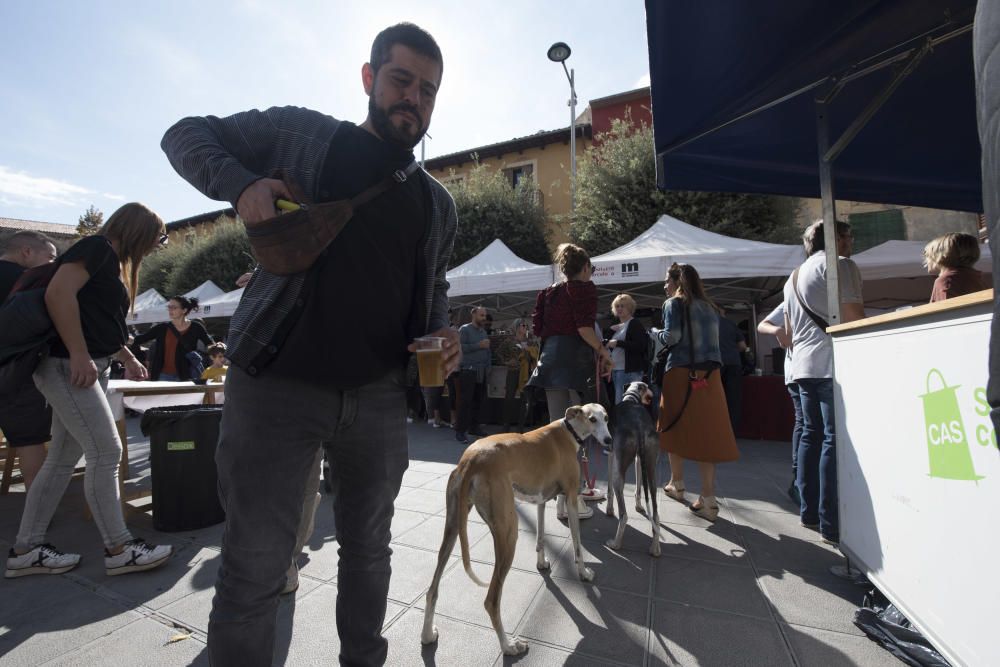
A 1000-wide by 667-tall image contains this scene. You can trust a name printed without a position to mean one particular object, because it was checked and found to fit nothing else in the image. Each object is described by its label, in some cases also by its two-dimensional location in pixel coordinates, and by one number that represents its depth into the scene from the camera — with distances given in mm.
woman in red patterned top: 3391
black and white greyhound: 2859
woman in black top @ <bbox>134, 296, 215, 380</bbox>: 5574
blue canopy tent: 2279
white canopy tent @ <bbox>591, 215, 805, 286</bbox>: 5996
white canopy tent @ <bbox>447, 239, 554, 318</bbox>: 7410
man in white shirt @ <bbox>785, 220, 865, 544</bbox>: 2615
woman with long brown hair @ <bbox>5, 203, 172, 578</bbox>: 2225
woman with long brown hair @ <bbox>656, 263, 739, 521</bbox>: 3262
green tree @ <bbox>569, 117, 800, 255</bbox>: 10531
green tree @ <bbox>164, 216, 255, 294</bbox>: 18203
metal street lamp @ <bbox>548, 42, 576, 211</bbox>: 12250
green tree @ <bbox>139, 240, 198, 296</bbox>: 20922
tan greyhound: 1846
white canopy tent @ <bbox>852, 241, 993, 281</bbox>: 6387
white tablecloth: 3619
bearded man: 1045
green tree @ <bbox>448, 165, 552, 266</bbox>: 13945
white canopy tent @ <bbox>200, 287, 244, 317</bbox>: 10062
